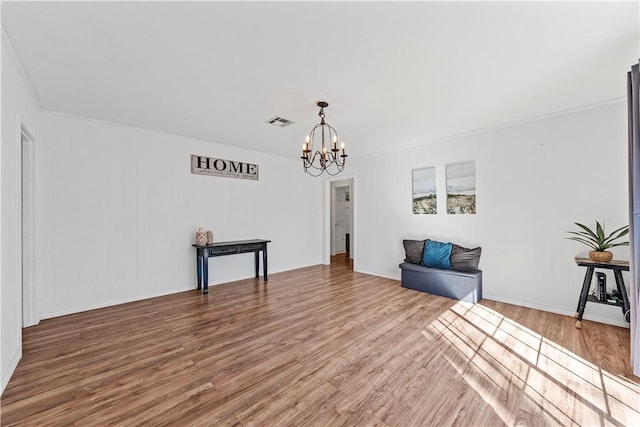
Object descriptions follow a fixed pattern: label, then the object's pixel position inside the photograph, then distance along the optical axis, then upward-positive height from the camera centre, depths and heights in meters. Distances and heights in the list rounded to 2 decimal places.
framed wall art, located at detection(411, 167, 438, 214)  4.70 +0.38
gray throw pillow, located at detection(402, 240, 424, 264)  4.60 -0.66
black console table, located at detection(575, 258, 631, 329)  2.76 -0.77
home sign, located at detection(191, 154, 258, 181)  4.66 +0.83
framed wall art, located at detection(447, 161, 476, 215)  4.24 +0.40
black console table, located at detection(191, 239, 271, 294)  4.29 -0.66
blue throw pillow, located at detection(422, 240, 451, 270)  4.21 -0.68
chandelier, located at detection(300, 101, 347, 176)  3.07 +1.22
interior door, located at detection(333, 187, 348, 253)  8.48 -0.32
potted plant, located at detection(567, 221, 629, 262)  2.89 -0.32
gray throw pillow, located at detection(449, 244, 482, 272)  4.03 -0.71
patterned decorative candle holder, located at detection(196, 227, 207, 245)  4.50 -0.42
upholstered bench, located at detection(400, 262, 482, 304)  3.87 -1.07
